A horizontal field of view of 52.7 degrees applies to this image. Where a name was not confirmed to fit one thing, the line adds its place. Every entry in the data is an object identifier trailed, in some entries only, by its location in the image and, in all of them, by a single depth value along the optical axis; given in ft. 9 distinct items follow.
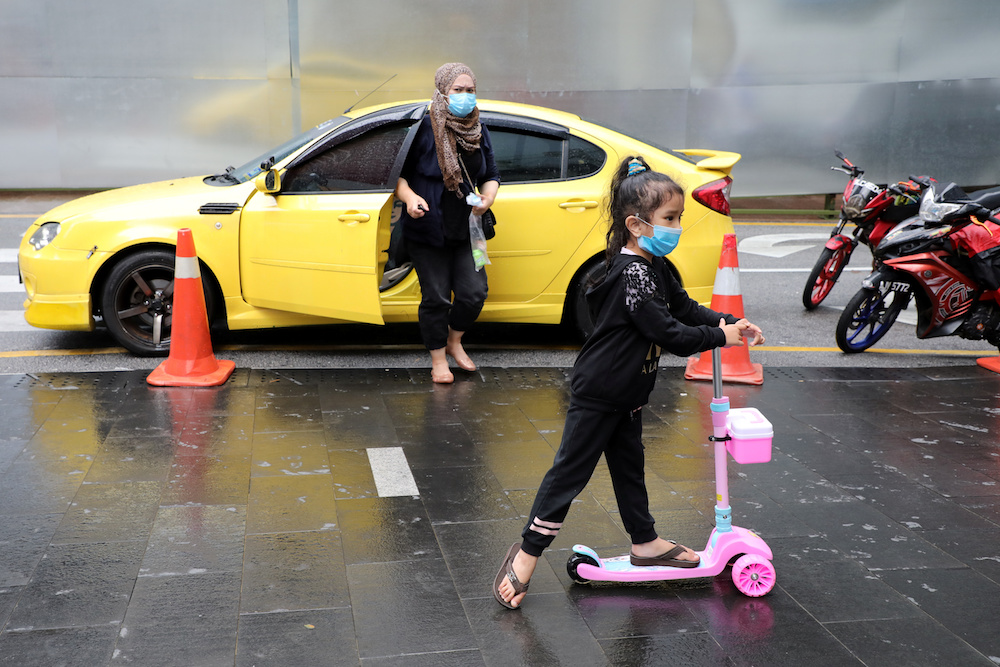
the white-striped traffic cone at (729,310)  21.75
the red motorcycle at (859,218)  26.76
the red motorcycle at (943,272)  23.00
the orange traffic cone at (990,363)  23.11
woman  20.16
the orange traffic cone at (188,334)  20.49
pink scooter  11.78
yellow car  21.54
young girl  11.18
